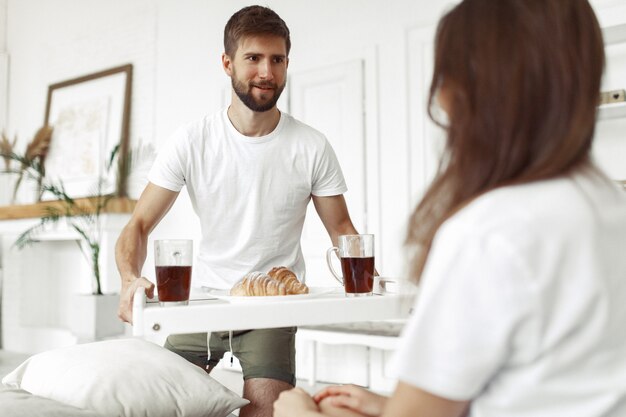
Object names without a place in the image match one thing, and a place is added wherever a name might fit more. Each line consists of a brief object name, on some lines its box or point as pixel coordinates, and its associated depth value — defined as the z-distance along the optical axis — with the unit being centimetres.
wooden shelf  517
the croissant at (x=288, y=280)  152
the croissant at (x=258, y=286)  147
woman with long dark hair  66
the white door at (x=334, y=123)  431
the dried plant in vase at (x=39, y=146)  604
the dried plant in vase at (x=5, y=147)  577
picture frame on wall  559
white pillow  152
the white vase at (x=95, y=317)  482
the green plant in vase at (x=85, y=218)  499
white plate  136
